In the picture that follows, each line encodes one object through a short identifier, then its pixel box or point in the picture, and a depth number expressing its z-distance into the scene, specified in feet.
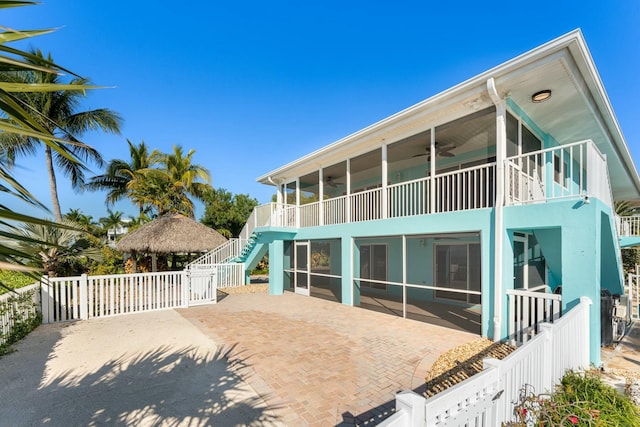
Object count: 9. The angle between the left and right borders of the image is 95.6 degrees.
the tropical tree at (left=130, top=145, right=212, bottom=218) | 60.18
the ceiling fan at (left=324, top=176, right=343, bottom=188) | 47.27
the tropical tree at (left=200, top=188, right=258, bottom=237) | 79.05
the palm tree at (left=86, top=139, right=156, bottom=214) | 65.67
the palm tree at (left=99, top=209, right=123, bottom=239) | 96.89
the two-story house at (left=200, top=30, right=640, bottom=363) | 18.15
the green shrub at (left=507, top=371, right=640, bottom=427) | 9.11
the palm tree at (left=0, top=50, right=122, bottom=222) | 42.25
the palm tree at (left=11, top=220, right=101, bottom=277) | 30.14
